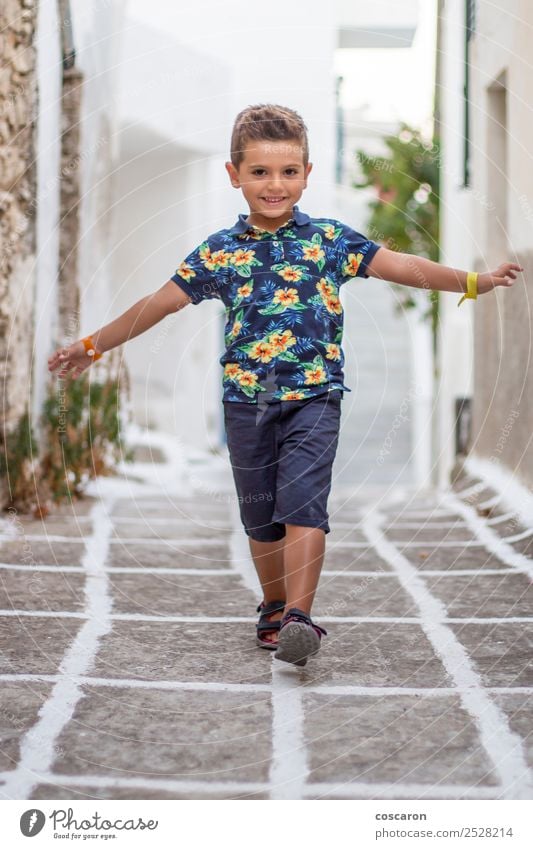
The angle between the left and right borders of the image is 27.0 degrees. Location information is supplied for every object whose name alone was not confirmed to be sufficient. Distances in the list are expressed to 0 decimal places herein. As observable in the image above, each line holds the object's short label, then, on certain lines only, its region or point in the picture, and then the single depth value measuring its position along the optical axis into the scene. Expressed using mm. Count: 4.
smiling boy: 2422
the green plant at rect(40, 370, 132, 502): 4812
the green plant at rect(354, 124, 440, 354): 10656
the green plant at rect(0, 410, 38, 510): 4273
